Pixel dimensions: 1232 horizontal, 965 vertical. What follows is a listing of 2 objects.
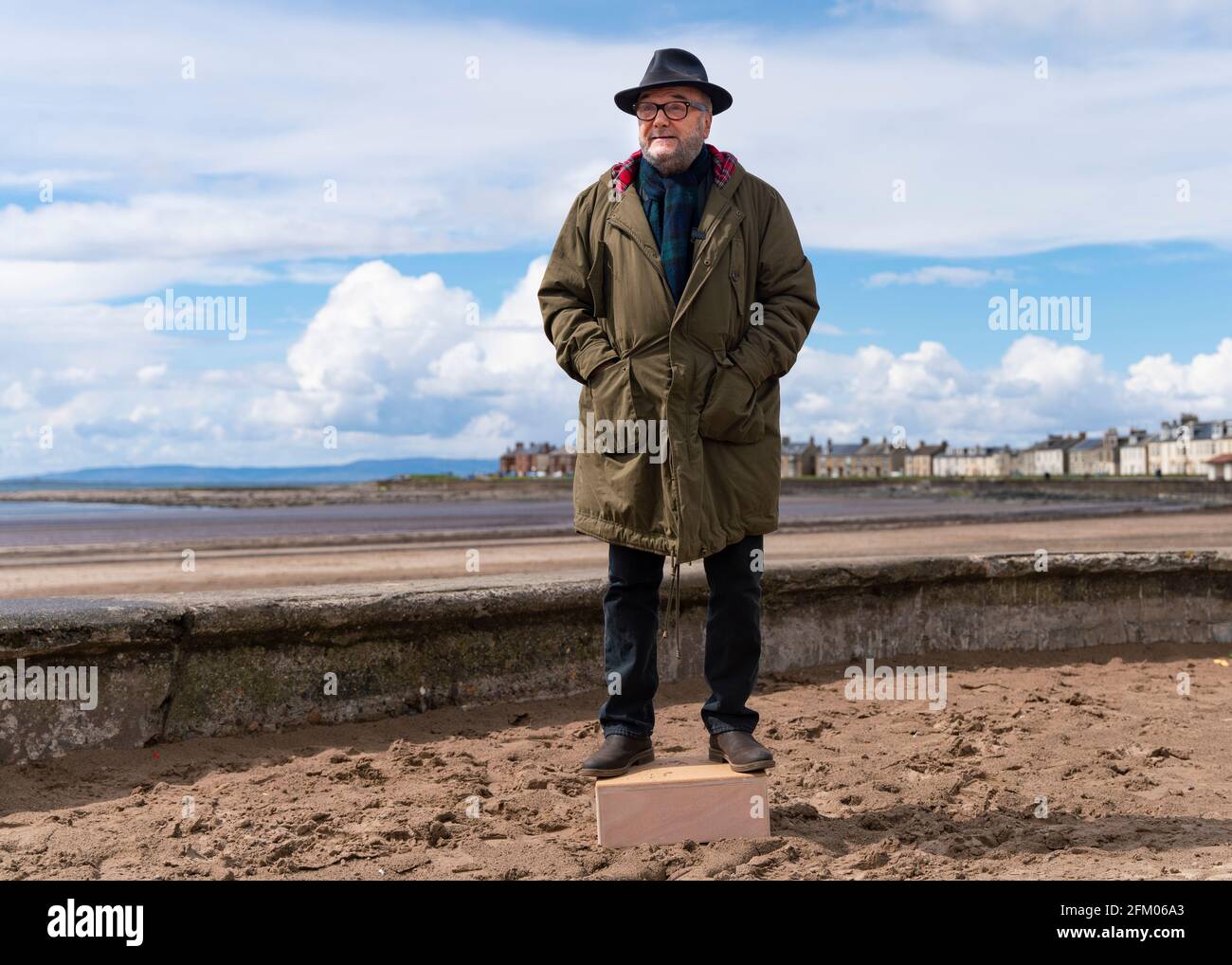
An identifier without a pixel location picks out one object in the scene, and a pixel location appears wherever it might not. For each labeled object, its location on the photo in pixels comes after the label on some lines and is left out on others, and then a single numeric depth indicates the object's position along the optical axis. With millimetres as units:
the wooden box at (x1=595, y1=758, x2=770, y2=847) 3570
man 3609
